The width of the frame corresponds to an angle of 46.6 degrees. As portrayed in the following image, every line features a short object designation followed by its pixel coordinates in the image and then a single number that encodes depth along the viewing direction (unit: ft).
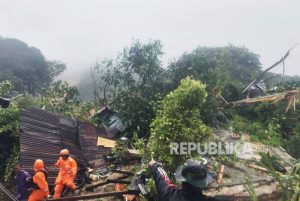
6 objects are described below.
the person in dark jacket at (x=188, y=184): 9.96
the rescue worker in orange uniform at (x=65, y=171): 26.68
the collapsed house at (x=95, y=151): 25.16
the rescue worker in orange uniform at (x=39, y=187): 23.80
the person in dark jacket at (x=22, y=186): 24.11
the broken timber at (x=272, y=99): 33.94
